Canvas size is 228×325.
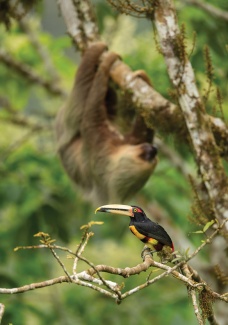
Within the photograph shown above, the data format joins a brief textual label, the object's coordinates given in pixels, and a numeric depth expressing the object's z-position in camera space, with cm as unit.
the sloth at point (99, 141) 1577
